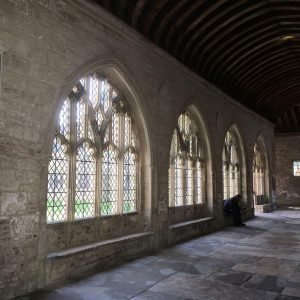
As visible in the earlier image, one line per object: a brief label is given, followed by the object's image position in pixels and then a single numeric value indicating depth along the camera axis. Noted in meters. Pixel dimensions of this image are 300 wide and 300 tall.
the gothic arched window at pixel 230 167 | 11.34
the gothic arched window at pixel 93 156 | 5.20
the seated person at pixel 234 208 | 10.40
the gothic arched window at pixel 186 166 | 8.34
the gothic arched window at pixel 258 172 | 15.04
